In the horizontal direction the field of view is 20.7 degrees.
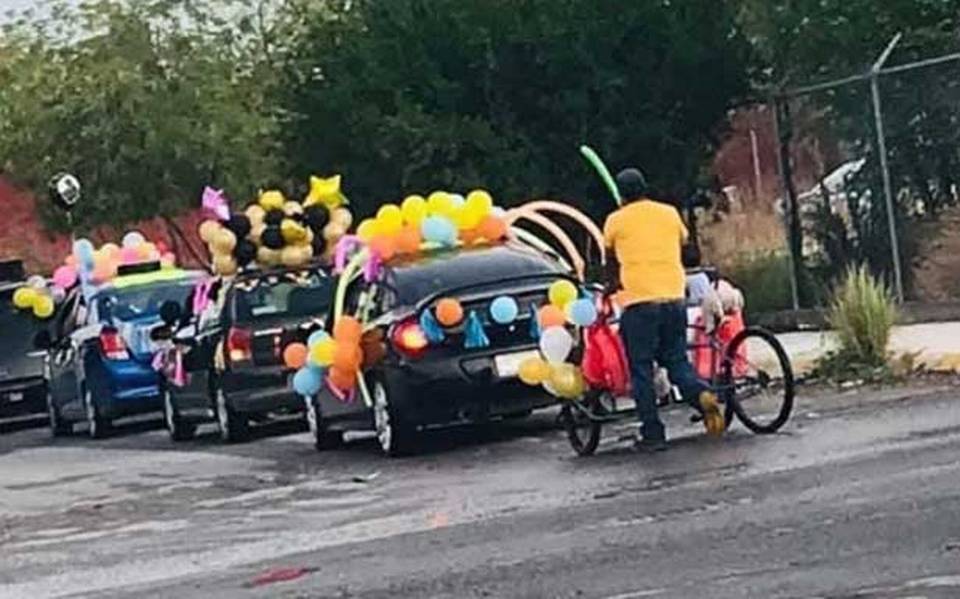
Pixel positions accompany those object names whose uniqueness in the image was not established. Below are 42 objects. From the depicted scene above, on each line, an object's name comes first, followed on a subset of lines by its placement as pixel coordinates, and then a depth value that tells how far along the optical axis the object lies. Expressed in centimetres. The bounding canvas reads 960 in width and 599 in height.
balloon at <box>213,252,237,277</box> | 2266
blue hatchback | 2556
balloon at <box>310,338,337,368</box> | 1848
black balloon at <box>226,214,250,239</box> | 2269
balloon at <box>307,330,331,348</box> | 1873
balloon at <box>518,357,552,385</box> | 1675
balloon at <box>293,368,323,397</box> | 1900
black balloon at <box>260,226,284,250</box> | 2269
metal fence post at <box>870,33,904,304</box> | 2427
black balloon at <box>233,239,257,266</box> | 2270
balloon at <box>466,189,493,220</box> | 1945
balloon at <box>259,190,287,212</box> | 2320
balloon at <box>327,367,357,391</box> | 1838
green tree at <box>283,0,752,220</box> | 2739
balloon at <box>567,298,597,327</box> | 1636
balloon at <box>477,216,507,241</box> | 1947
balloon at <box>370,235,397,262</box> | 1892
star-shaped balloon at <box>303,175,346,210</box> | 2364
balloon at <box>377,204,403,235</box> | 1917
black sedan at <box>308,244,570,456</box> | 1759
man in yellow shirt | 1574
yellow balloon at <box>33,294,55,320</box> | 2953
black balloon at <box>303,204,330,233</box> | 2317
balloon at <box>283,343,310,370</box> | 1961
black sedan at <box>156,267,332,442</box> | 2161
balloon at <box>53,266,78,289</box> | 2900
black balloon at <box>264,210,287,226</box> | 2292
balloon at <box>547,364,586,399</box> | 1634
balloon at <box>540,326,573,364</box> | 1658
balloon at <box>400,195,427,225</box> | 1931
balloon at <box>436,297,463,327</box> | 1755
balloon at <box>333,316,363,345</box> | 1831
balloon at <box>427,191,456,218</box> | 1931
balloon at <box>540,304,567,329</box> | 1694
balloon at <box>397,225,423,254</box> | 1905
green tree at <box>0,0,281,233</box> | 4134
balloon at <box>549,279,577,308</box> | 1747
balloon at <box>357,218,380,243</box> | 1920
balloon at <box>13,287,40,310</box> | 2958
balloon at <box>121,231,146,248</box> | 2977
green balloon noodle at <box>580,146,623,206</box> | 1858
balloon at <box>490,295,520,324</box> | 1761
